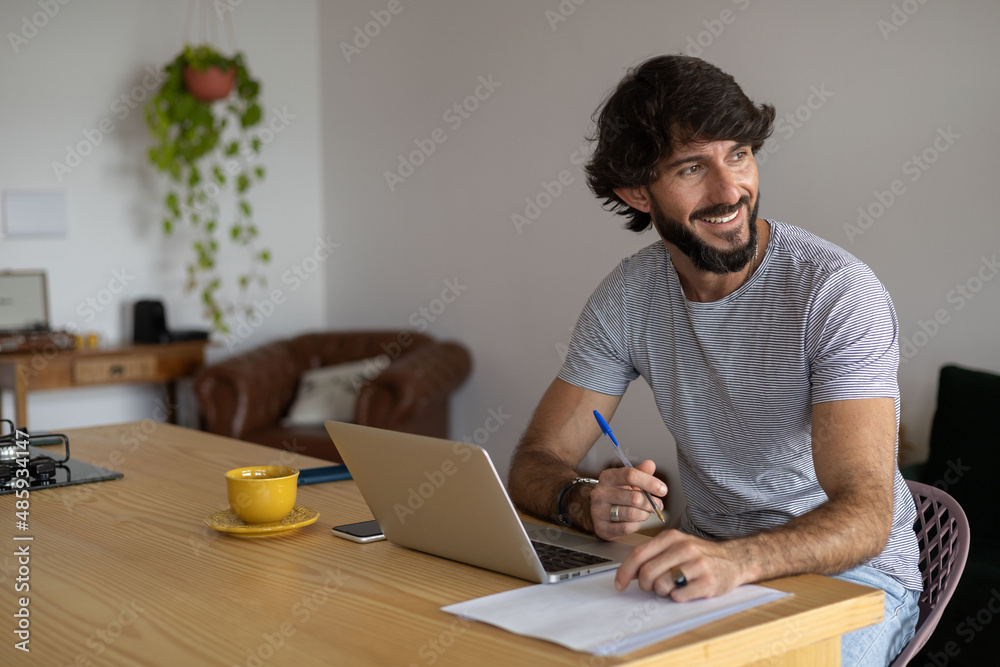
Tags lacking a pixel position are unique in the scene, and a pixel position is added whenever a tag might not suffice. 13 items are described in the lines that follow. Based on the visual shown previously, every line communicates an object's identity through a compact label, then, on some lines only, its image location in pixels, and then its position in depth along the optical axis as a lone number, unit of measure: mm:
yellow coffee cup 1327
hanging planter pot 4434
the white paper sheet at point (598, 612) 889
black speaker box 4512
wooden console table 3947
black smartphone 1284
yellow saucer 1309
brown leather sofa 3869
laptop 1074
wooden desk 892
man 1314
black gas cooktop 1617
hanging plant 4461
